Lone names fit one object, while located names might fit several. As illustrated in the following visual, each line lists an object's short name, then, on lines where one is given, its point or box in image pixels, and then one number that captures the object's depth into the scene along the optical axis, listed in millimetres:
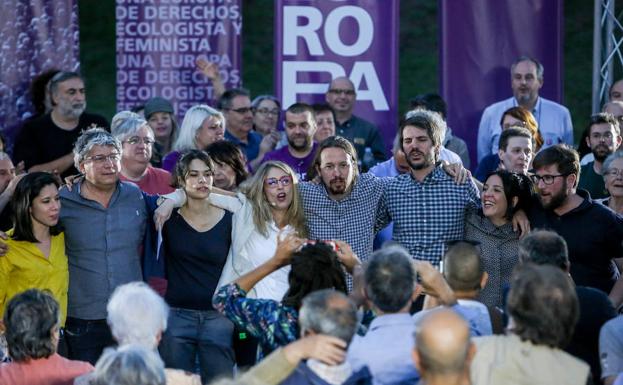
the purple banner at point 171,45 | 20422
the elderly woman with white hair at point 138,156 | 15164
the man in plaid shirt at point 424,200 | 14234
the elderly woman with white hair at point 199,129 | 17047
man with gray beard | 17469
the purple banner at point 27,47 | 19766
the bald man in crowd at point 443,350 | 8273
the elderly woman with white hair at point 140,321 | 10352
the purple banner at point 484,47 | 20422
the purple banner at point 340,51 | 20203
